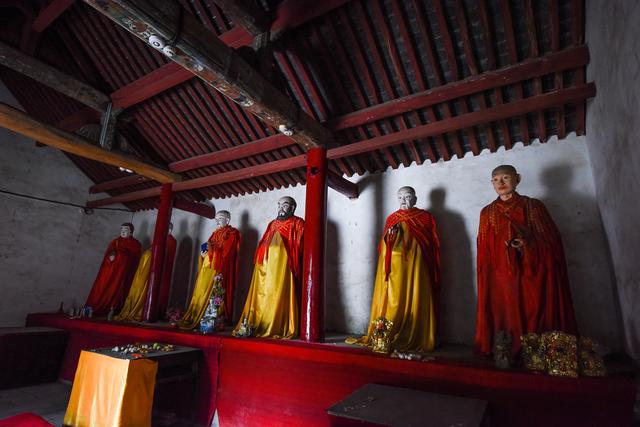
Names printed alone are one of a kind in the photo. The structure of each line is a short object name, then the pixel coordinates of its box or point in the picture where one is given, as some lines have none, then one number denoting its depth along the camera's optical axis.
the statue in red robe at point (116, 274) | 6.93
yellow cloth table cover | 3.18
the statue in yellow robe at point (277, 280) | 4.59
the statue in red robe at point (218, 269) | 5.72
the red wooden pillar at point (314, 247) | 4.06
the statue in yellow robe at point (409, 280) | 3.81
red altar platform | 2.39
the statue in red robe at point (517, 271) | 3.12
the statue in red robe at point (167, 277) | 6.67
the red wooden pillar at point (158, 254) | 5.99
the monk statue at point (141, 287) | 6.43
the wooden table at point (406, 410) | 1.99
